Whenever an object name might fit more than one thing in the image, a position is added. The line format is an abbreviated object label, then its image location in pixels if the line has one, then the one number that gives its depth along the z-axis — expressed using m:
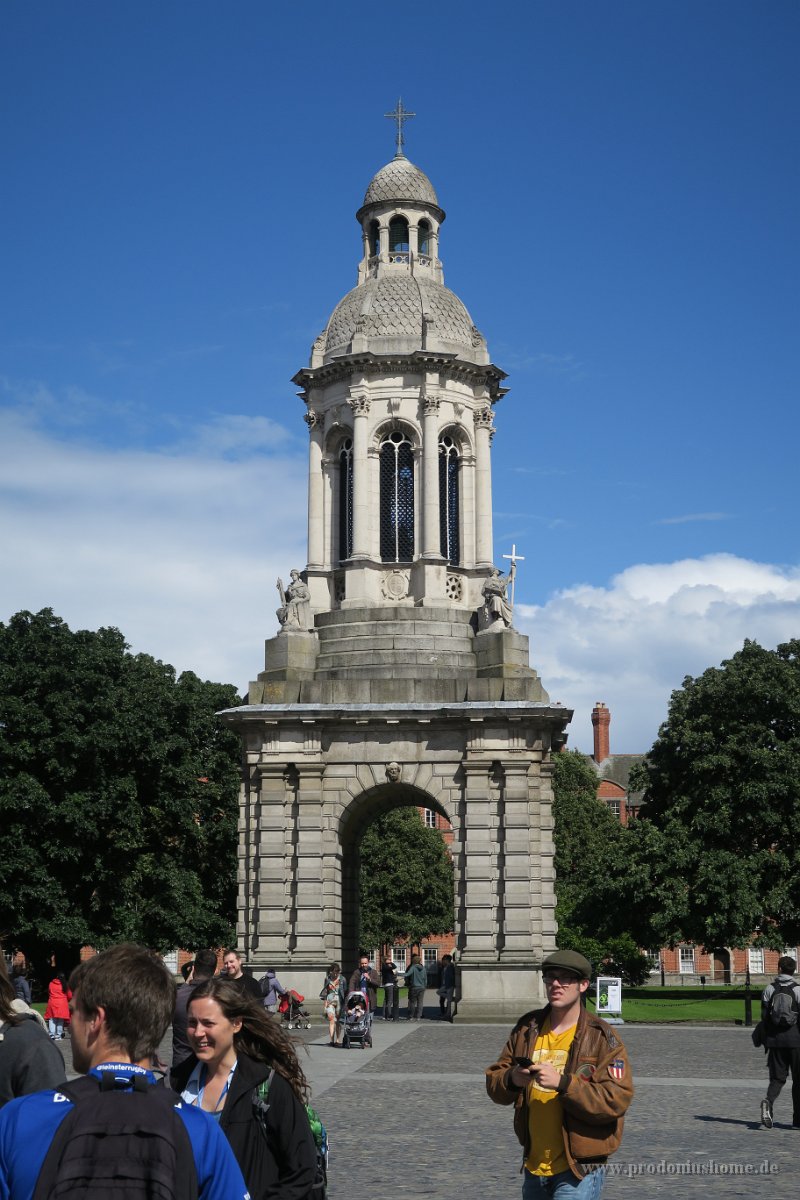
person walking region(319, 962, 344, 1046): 29.23
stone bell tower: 35.56
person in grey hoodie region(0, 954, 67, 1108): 6.59
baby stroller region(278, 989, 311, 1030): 31.02
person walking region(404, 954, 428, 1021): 39.34
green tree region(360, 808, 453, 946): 76.19
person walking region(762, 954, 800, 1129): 17.38
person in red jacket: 32.34
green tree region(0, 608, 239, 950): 42.66
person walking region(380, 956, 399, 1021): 39.62
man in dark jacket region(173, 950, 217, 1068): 9.55
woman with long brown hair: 6.26
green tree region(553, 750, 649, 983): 46.88
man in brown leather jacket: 7.25
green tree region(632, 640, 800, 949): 44.34
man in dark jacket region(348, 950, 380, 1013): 33.44
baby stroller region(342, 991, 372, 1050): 28.50
